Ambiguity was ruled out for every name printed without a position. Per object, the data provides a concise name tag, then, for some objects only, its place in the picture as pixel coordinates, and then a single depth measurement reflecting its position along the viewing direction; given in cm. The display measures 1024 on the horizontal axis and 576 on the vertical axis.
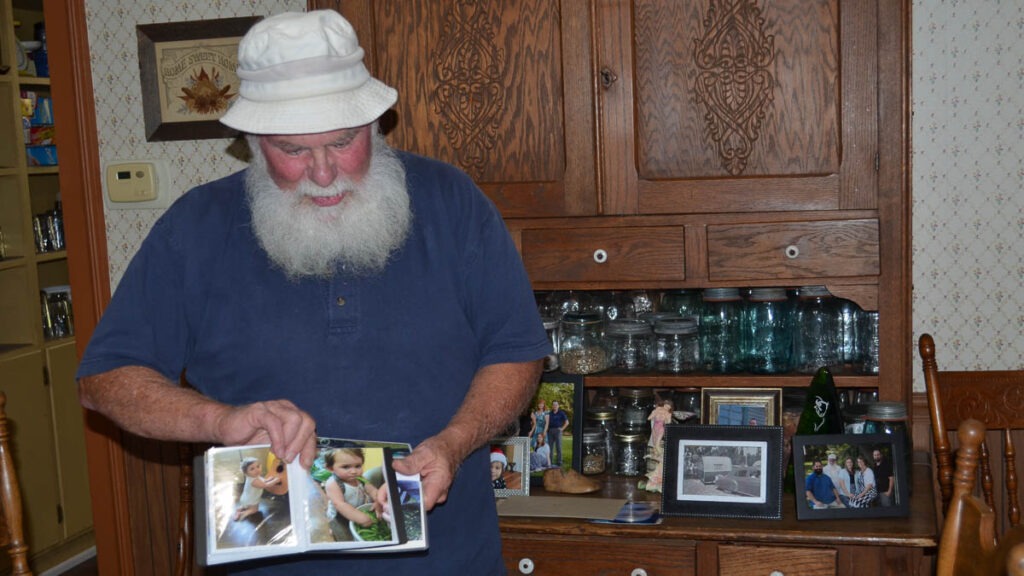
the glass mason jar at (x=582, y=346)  263
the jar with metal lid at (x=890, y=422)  231
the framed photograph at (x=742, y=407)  250
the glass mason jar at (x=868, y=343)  249
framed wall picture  277
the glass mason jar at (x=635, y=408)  262
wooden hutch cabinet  230
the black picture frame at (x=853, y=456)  229
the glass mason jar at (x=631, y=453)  261
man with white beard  169
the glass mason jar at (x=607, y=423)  263
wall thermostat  287
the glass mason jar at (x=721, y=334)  258
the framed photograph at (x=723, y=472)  234
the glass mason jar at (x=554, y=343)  268
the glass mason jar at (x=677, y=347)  258
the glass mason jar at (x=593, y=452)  263
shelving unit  419
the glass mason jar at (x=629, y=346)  263
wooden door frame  288
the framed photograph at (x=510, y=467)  257
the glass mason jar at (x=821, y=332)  254
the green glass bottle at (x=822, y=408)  237
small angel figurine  251
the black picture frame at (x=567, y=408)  261
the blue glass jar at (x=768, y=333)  254
